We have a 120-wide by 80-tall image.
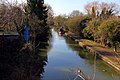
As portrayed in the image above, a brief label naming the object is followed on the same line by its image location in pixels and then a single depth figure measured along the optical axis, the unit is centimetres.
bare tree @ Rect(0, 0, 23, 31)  555
